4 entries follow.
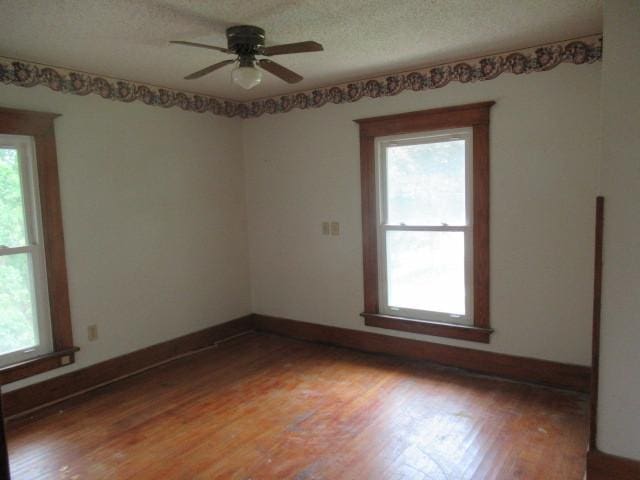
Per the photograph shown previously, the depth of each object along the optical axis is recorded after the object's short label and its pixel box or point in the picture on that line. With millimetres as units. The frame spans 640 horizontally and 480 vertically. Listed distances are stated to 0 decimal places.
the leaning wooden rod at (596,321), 2232
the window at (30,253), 3260
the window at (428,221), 3650
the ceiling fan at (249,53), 2631
